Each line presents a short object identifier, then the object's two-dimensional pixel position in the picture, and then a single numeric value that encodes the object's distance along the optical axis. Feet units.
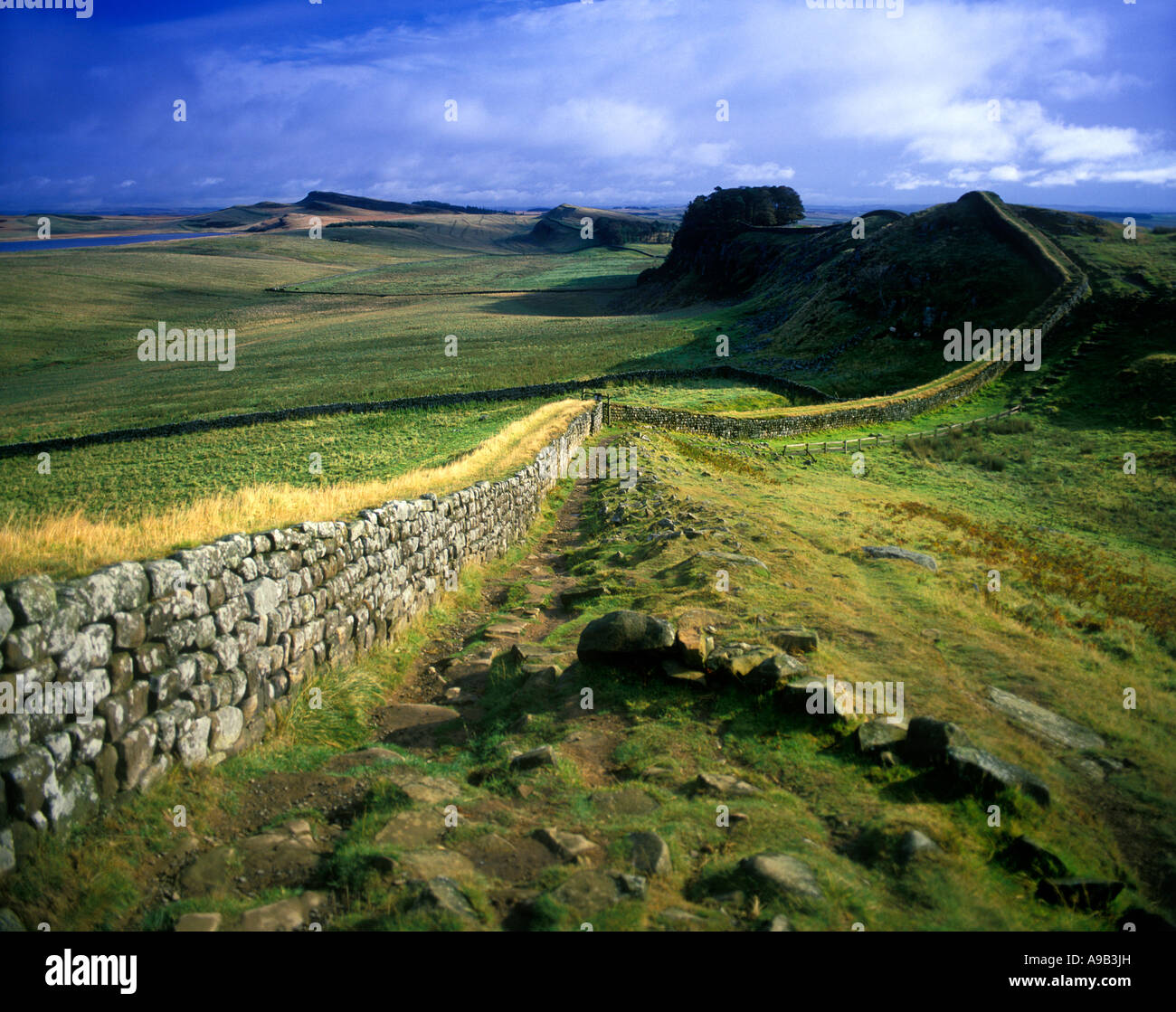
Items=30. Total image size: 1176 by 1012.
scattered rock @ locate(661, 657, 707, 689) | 29.84
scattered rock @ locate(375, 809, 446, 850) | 20.16
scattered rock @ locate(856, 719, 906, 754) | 24.94
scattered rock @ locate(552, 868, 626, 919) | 17.49
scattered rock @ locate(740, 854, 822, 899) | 18.10
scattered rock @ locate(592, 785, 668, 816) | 22.41
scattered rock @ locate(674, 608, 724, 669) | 30.55
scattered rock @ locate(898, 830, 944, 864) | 19.74
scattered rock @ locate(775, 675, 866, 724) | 26.66
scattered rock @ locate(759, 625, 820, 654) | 31.94
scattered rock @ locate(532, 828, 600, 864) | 19.79
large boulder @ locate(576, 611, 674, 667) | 31.17
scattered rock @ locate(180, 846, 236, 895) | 18.33
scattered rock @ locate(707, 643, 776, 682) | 29.53
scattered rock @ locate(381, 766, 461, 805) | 22.67
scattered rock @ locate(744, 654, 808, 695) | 28.53
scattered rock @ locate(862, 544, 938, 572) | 52.70
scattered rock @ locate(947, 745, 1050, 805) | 22.62
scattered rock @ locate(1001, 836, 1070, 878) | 20.07
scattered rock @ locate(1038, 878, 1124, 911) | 19.04
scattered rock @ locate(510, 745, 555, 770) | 24.86
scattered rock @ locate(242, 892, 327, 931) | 16.98
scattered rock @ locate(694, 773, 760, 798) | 23.27
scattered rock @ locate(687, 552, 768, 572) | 44.75
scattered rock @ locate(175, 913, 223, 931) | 16.57
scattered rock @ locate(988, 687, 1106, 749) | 28.27
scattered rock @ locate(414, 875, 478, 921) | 17.17
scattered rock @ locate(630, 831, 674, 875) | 19.06
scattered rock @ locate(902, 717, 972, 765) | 24.13
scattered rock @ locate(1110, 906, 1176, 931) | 17.93
